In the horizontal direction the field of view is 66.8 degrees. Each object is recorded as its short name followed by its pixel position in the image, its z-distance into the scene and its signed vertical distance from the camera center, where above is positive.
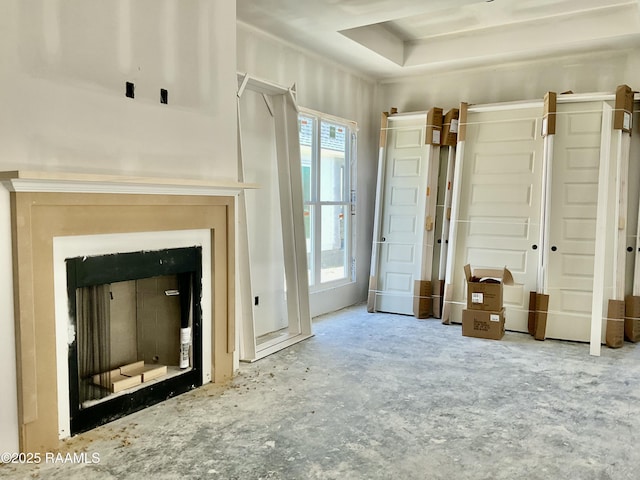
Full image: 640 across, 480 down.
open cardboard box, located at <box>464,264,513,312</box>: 4.80 -0.80
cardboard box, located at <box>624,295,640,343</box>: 4.77 -1.10
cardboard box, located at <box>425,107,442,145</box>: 5.62 +0.92
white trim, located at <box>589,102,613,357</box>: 4.38 -0.34
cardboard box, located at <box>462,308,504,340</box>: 4.77 -1.16
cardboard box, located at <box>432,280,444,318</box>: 5.67 -1.07
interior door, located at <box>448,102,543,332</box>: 5.11 +0.04
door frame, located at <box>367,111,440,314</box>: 5.92 -0.02
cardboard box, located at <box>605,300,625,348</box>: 4.56 -1.10
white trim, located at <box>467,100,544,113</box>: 5.15 +1.09
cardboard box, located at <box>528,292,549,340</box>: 4.82 -1.08
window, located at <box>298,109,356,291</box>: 5.45 +0.12
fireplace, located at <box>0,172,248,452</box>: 2.42 -0.45
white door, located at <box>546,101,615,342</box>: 4.79 -0.12
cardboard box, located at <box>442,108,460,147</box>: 5.57 +0.90
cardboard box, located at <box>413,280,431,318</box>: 5.66 -1.08
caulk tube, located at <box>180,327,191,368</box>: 3.39 -0.99
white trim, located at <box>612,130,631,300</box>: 4.71 -0.07
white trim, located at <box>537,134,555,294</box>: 4.91 -0.03
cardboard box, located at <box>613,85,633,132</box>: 4.66 +0.95
